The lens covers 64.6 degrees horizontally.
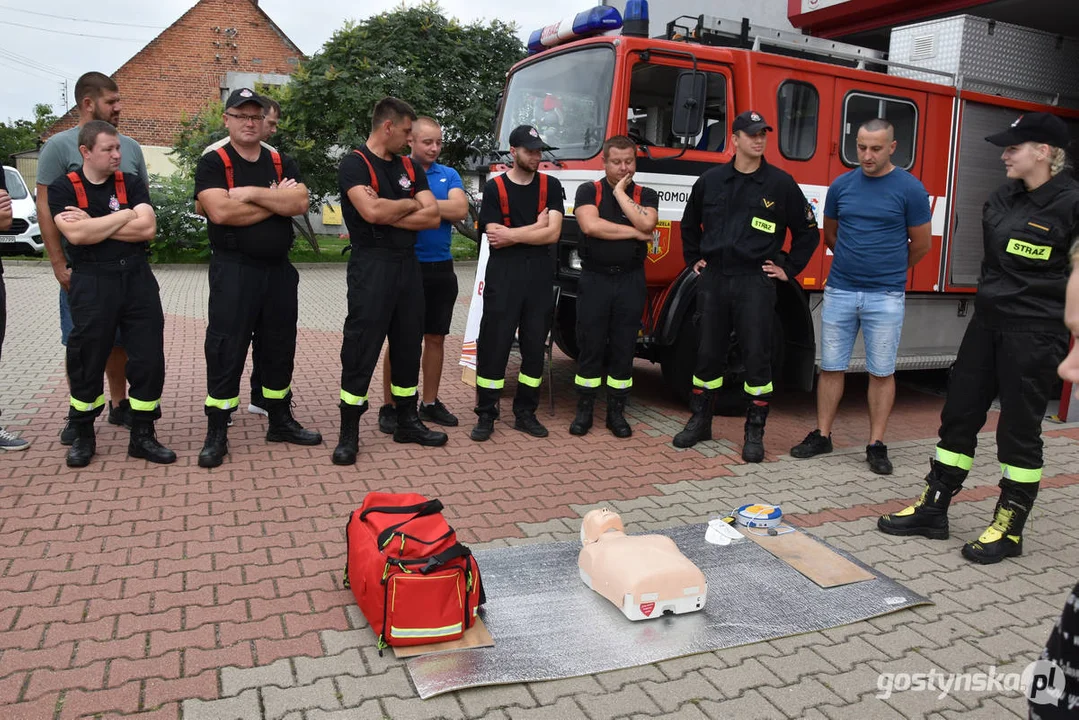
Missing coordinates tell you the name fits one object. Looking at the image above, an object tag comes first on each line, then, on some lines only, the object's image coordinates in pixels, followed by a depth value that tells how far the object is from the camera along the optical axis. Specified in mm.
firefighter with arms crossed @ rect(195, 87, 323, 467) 4863
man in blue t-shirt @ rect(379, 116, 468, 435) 5656
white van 16047
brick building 29078
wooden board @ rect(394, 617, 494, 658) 3043
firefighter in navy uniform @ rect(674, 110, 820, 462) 5410
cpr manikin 3281
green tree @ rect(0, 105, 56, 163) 38531
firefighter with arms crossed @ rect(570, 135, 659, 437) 5594
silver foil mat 2996
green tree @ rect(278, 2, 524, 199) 16875
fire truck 5980
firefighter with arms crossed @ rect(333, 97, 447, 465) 5062
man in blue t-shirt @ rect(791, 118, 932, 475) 5262
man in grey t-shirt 5055
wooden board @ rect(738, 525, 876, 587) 3758
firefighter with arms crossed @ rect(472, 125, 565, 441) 5598
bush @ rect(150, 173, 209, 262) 16734
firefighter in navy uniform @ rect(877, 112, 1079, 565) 3891
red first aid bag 3033
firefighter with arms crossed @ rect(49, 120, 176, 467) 4691
